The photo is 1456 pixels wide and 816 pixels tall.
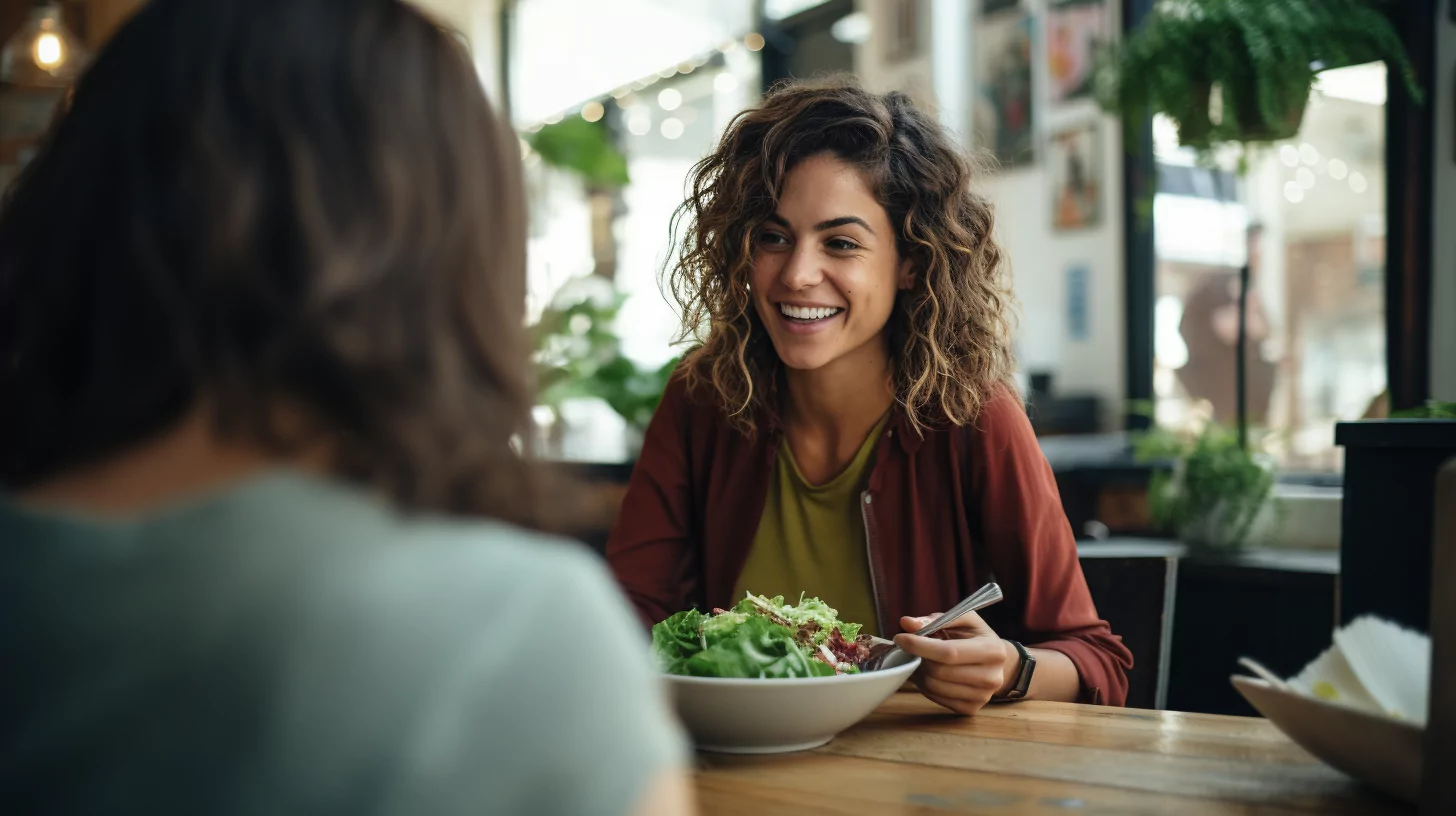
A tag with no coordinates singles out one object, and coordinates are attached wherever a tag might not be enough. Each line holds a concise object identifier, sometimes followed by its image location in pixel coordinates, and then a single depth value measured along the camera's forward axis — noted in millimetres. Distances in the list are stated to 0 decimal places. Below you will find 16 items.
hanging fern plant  2570
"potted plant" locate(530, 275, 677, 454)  4277
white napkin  872
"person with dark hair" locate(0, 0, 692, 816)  459
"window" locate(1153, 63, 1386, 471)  3410
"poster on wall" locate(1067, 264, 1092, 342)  4559
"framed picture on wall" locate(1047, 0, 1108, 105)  4488
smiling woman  1656
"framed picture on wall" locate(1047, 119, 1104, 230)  4504
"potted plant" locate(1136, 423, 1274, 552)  2580
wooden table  917
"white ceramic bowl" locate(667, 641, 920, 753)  1021
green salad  1095
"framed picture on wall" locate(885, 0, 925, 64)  5297
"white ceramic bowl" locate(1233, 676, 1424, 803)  854
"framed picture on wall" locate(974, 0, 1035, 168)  4863
